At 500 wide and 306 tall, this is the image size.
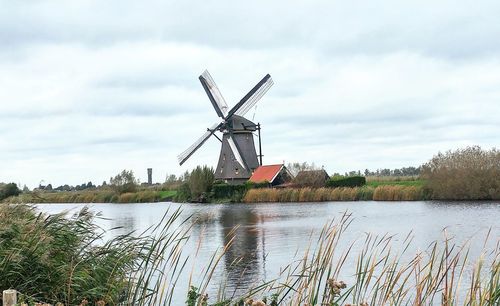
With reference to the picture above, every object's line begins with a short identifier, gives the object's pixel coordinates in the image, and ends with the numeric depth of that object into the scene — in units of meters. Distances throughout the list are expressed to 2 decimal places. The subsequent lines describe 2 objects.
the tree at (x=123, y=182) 56.09
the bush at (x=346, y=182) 38.78
